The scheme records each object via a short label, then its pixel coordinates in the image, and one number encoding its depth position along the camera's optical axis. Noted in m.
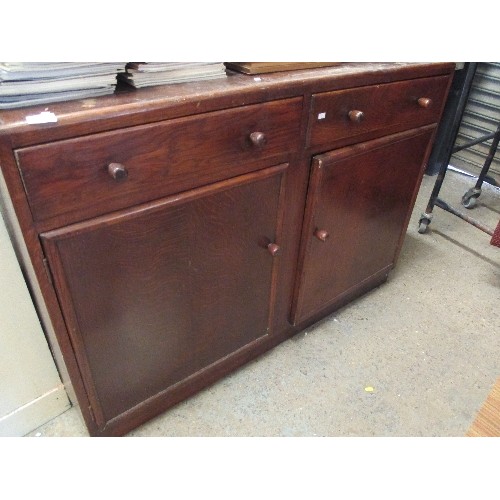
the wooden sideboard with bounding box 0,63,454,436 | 0.60
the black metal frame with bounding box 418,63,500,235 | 1.49
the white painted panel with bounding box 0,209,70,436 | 0.80
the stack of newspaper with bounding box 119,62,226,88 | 0.65
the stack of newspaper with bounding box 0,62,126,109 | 0.54
